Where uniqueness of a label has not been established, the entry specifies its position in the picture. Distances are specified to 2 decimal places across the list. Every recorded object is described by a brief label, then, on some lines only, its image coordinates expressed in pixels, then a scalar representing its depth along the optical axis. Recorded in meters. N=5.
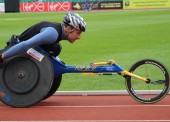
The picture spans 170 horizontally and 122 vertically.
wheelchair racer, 7.17
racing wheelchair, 7.20
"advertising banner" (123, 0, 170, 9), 60.47
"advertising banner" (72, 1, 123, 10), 61.59
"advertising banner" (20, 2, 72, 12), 62.28
